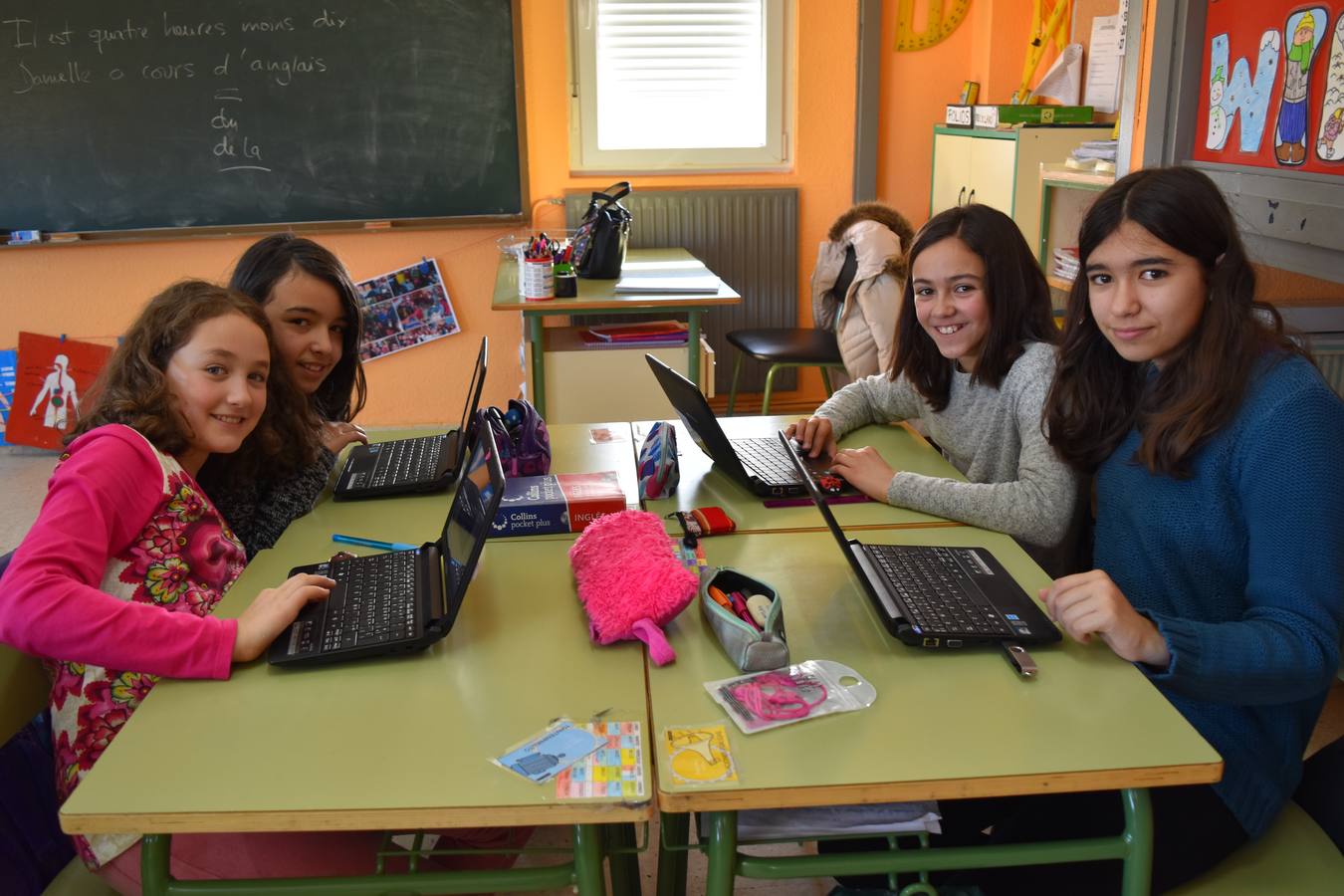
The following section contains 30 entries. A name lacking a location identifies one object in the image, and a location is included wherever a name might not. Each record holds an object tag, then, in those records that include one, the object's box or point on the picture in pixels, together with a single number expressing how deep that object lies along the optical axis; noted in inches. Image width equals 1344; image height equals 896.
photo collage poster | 180.5
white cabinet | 140.0
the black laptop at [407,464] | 75.4
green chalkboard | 163.5
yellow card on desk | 41.2
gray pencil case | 49.1
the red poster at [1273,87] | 80.0
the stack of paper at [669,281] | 138.0
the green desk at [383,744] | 40.2
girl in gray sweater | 67.7
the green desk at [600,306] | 130.8
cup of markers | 131.8
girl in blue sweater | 49.4
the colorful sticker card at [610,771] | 40.8
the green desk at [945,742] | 41.1
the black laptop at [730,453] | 70.3
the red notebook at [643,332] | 140.7
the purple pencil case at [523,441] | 76.8
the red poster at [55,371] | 178.2
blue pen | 65.8
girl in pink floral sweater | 49.1
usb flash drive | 48.2
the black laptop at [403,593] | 51.3
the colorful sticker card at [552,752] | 42.1
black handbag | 147.9
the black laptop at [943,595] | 50.9
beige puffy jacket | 133.2
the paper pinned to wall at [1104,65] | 145.9
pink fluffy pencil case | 51.7
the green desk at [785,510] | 68.2
